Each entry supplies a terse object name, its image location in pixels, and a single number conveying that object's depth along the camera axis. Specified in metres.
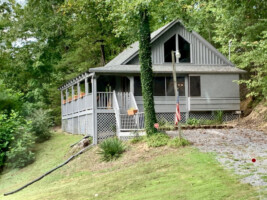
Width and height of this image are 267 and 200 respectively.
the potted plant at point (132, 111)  16.68
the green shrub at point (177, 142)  13.40
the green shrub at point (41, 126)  21.94
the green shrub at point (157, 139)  13.90
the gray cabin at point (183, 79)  20.69
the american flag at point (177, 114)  13.56
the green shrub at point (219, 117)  20.98
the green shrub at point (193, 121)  20.50
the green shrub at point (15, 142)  17.36
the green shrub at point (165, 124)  18.08
